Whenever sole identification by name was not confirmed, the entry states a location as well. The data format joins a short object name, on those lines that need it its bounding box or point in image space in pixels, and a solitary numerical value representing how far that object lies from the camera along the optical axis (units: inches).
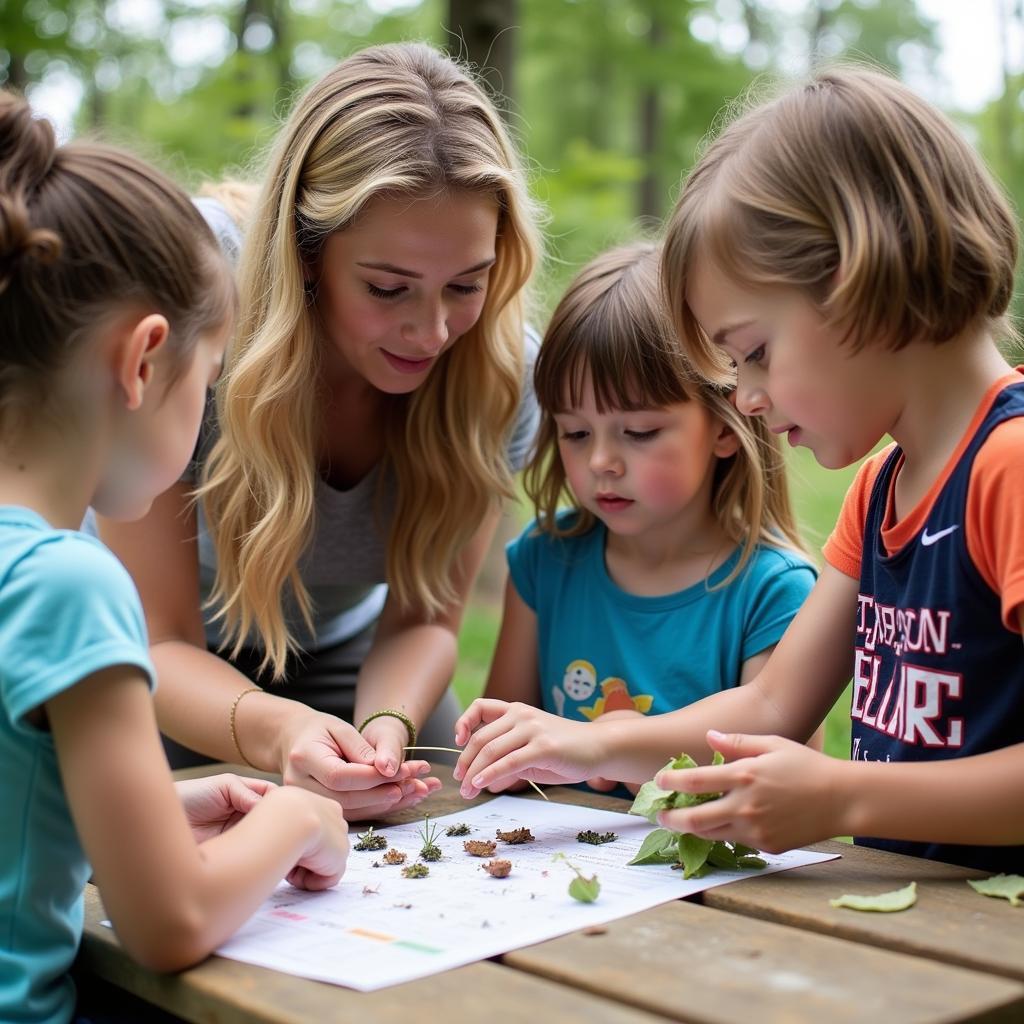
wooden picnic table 29.2
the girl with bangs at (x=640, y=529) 47.7
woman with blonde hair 45.9
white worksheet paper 31.7
